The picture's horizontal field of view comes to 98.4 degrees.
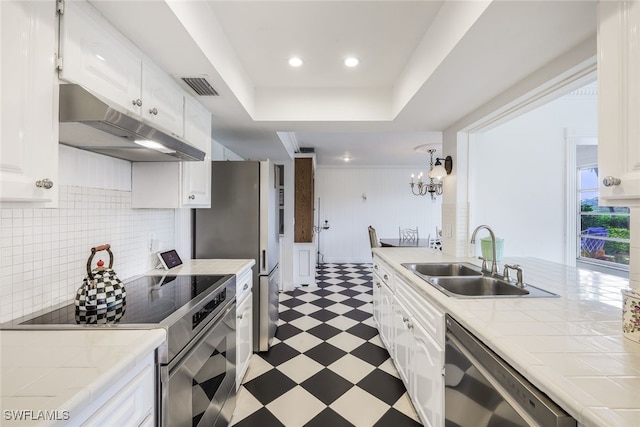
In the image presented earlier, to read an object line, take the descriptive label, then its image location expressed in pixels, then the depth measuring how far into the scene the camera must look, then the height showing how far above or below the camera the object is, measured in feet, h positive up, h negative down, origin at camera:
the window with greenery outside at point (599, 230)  10.02 -0.54
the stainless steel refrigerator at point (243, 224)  8.10 -0.30
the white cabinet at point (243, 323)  6.30 -2.67
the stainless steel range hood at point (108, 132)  3.00 +1.08
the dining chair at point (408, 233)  21.04 -1.43
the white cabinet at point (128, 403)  2.29 -1.78
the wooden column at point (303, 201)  15.33 +0.72
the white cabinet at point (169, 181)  5.86 +0.71
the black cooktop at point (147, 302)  3.56 -1.37
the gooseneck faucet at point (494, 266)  5.79 -1.09
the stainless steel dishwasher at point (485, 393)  2.42 -1.90
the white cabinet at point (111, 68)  3.15 +2.05
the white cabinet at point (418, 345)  4.49 -2.60
